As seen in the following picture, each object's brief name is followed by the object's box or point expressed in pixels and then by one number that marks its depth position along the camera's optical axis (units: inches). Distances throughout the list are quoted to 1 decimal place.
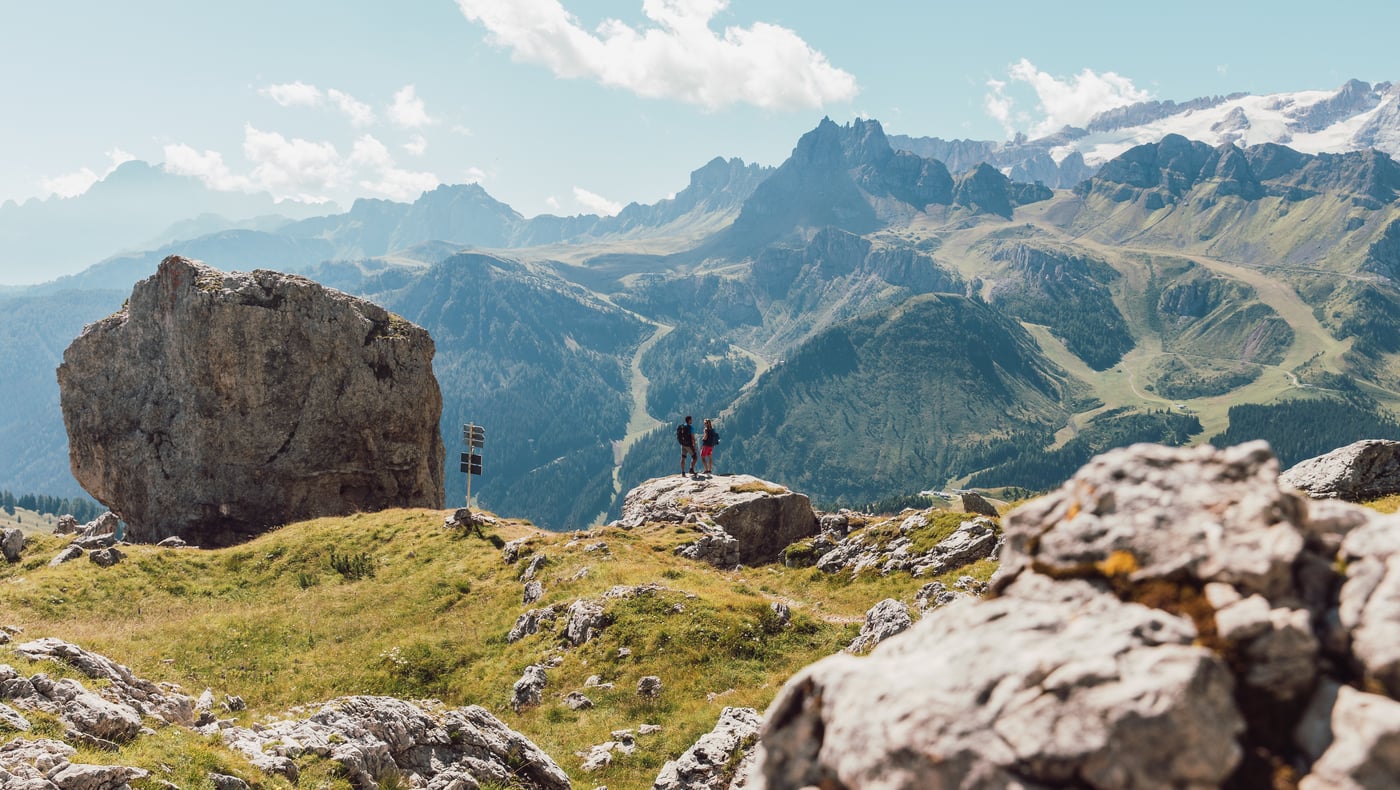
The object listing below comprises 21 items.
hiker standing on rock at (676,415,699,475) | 2263.0
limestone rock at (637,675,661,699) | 1088.8
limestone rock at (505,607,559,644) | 1326.3
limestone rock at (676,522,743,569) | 1887.3
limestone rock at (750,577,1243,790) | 269.1
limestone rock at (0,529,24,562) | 1708.9
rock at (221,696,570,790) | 720.3
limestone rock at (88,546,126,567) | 1568.7
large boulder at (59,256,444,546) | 2460.6
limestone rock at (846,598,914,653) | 1053.2
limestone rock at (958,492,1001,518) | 2187.5
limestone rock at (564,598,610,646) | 1259.8
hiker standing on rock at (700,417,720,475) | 2208.4
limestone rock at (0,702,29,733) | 619.2
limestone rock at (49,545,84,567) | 1576.0
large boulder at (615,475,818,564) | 2149.4
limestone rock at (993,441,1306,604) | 305.0
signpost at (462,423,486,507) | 2261.3
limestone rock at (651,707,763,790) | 794.2
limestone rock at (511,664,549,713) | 1110.4
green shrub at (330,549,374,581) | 1684.3
